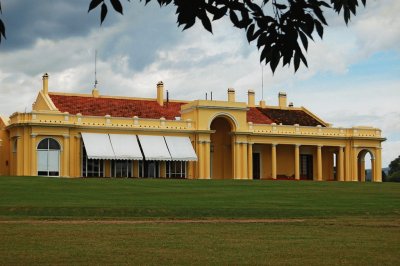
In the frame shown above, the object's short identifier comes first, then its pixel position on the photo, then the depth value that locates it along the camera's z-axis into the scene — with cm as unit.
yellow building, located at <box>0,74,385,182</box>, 5744
